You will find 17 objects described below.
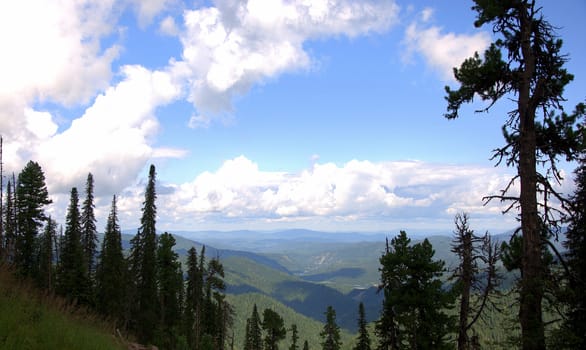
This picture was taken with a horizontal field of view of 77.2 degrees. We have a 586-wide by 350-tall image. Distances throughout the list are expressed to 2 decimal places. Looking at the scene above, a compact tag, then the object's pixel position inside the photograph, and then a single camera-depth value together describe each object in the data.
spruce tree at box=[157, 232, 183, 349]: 39.47
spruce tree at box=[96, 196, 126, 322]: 41.69
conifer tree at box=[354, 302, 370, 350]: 40.25
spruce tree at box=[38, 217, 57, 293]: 43.16
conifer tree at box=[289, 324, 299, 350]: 59.04
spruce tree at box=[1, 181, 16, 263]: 41.18
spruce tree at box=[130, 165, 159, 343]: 42.03
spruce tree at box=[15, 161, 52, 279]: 40.66
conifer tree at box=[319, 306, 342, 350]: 50.19
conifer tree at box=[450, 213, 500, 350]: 15.95
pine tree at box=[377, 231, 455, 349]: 23.44
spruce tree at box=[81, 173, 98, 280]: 50.34
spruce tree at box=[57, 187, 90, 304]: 36.44
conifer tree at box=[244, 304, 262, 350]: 57.42
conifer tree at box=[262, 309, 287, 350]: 54.12
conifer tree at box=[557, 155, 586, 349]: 15.48
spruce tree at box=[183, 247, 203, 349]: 45.34
